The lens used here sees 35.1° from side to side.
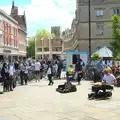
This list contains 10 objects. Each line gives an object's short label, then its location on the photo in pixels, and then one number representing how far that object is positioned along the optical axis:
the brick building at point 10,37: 32.70
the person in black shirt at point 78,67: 13.63
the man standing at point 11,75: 10.66
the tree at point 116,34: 22.61
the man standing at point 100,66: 12.25
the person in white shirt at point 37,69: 15.56
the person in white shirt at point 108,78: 8.64
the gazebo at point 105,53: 17.59
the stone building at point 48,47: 70.65
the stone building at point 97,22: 29.03
